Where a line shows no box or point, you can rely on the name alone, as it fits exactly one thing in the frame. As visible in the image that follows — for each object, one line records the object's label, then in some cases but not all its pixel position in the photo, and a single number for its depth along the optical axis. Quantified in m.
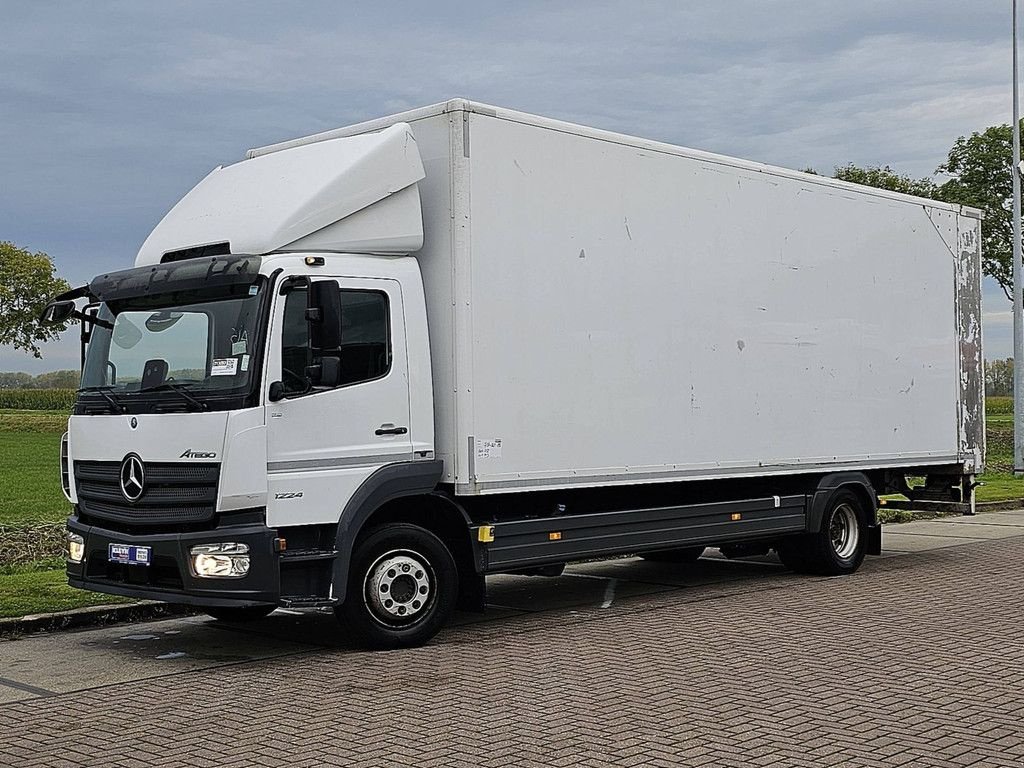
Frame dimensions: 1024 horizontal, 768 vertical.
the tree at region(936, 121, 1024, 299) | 51.69
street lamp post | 30.05
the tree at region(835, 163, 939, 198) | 54.22
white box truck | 8.90
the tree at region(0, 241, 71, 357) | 86.06
